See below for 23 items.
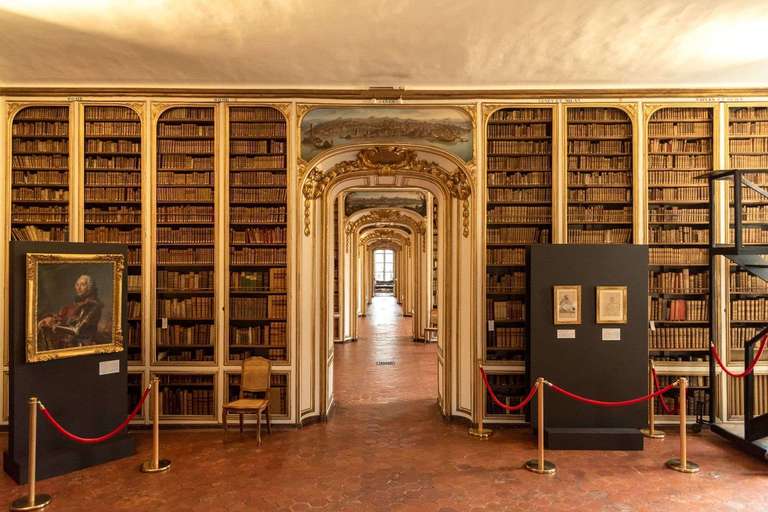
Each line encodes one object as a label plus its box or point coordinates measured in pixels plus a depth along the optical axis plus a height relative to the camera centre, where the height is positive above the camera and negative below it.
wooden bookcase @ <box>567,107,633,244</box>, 6.57 +1.23
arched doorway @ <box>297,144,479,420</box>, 6.64 +0.01
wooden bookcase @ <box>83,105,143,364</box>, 6.47 +1.05
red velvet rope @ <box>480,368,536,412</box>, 5.37 -1.44
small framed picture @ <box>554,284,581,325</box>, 5.91 -0.47
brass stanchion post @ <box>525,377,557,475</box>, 5.04 -2.06
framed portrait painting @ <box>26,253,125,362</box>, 4.95 -0.43
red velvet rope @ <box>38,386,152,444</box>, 4.47 -1.72
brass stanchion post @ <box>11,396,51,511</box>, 4.32 -1.96
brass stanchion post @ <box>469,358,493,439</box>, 6.15 -1.95
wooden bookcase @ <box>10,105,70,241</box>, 6.40 +1.21
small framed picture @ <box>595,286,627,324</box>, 5.91 -0.48
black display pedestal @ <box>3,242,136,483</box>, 4.83 -1.41
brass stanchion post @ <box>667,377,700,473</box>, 5.02 -1.93
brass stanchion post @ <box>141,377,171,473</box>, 5.09 -1.97
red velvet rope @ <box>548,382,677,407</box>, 5.13 -1.45
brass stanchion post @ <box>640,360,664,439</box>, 6.10 -1.91
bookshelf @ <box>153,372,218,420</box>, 6.48 -1.78
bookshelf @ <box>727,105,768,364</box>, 6.44 +0.56
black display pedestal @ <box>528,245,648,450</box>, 5.88 -0.90
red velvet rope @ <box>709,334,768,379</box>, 5.45 -1.15
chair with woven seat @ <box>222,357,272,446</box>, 6.23 -1.46
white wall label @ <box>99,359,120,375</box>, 5.44 -1.15
